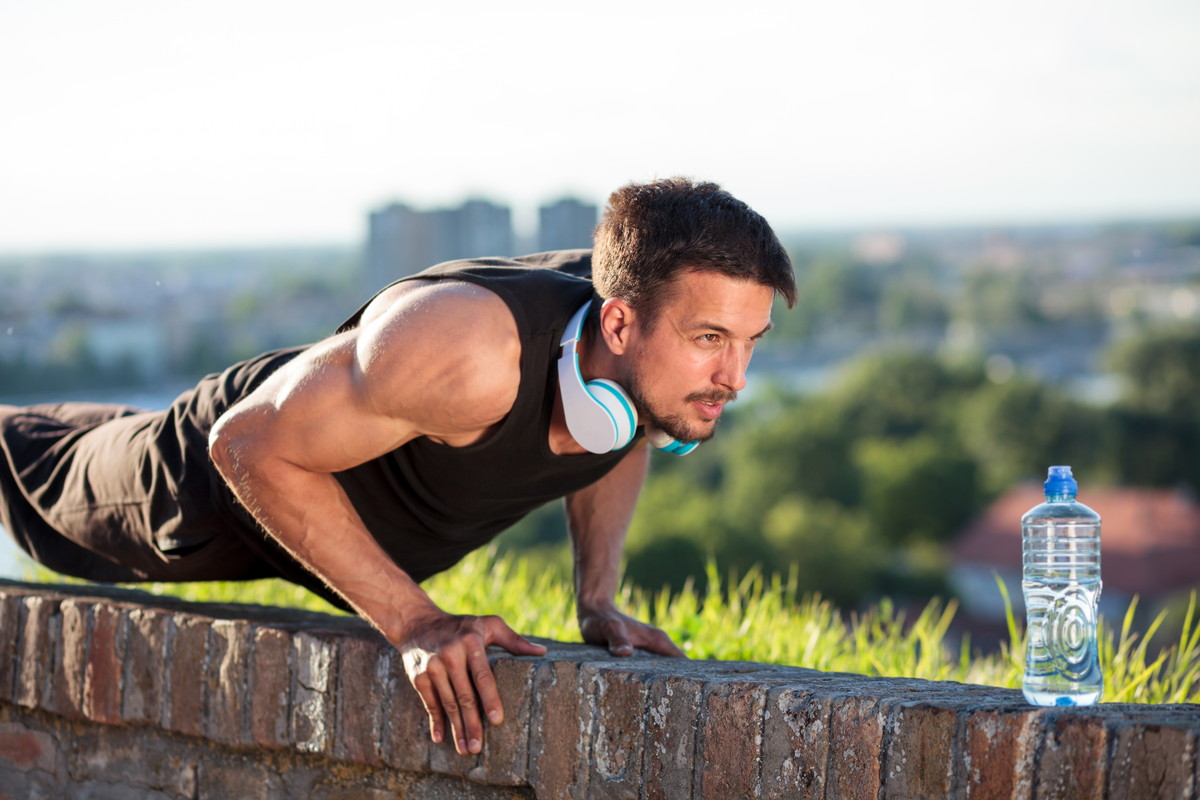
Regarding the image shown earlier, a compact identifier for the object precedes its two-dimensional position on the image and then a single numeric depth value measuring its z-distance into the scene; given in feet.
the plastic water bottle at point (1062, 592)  10.56
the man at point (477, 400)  10.86
